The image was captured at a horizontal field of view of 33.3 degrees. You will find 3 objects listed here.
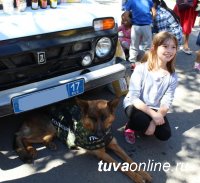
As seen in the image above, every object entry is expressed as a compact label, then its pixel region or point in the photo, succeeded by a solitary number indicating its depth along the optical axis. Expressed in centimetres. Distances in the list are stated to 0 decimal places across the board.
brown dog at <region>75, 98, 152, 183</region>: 312
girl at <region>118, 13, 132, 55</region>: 599
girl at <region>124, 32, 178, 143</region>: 354
